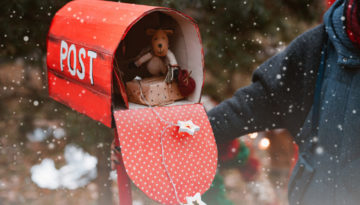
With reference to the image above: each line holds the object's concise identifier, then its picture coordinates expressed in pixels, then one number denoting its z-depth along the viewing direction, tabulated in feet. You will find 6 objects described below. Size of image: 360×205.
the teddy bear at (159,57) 7.91
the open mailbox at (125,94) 7.34
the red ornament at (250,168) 10.11
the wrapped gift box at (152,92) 7.79
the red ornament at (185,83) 7.82
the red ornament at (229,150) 8.68
